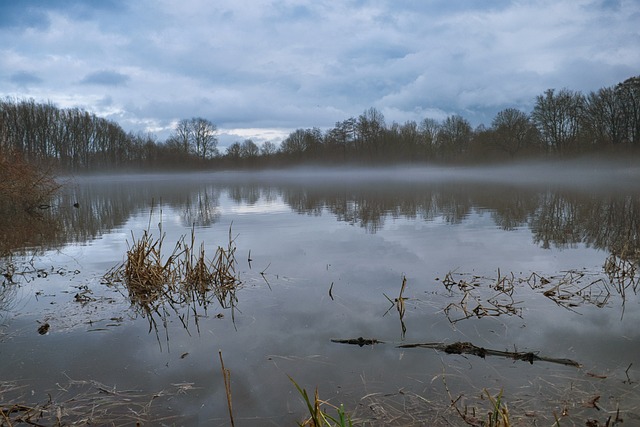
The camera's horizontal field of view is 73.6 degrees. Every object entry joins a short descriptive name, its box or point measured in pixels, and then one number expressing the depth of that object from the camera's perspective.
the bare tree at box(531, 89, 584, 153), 58.41
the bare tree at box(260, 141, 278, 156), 94.22
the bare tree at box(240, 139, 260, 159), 93.50
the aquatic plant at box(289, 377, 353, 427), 1.81
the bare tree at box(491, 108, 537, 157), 64.88
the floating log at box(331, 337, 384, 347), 4.60
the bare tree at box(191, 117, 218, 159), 94.75
